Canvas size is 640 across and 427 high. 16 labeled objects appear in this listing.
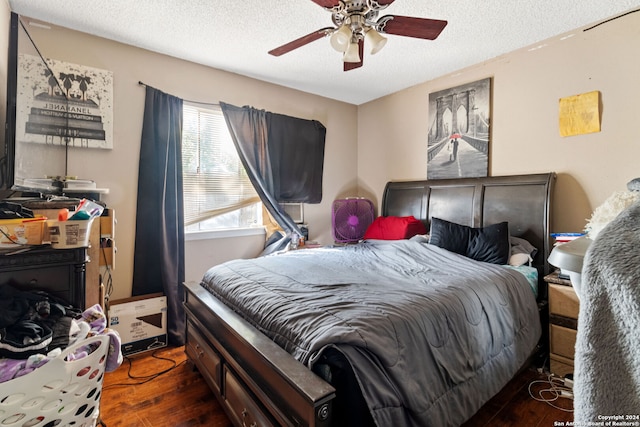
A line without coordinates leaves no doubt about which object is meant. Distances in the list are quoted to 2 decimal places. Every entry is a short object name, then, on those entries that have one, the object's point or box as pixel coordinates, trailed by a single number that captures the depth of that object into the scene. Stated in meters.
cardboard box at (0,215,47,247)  1.35
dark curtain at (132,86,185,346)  2.64
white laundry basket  1.11
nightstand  1.95
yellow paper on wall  2.26
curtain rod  2.64
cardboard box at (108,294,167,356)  2.37
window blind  2.96
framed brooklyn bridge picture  2.89
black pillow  2.33
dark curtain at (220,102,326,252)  3.15
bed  1.12
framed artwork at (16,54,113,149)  1.89
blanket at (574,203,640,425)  0.33
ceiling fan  1.59
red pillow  3.09
